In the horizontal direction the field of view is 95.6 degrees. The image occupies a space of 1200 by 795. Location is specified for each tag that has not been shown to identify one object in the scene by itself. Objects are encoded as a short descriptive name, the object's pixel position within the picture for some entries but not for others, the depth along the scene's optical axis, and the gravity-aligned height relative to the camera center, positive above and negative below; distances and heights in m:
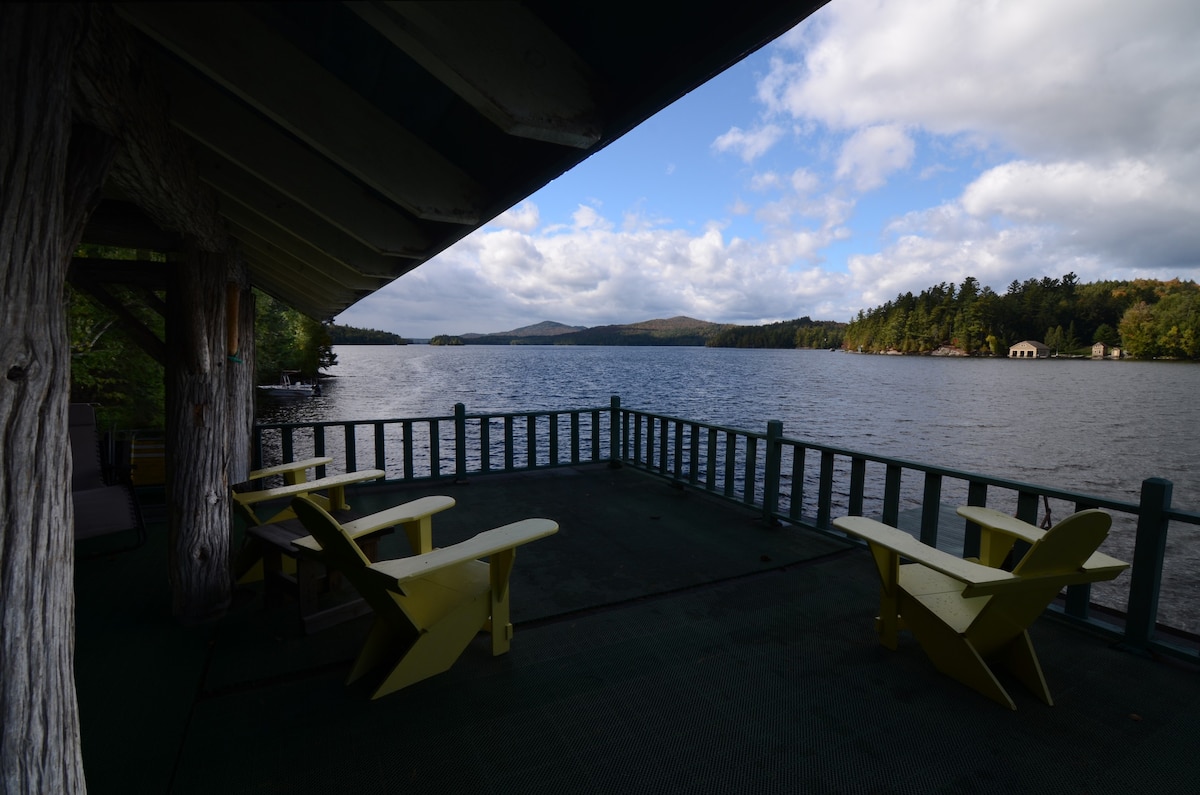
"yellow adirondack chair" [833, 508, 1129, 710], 2.27 -1.14
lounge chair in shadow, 3.93 -1.16
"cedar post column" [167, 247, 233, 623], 3.05 -0.56
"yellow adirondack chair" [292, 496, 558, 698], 2.34 -1.20
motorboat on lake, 34.93 -3.20
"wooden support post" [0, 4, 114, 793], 1.07 -0.16
